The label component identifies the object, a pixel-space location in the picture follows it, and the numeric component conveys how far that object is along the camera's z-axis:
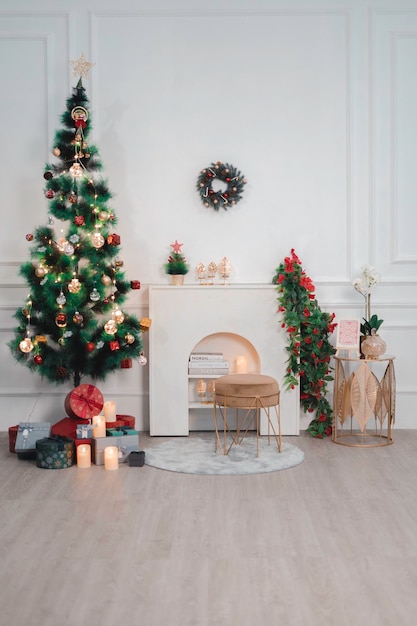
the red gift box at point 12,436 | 5.12
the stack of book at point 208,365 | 5.55
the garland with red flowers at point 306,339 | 5.48
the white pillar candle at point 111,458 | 4.71
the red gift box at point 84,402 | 5.24
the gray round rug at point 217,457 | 4.64
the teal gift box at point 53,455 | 4.73
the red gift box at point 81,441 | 4.88
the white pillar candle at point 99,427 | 4.98
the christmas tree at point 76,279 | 5.20
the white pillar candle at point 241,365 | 5.67
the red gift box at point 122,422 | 5.26
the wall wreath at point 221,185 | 5.72
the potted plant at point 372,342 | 5.34
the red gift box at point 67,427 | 5.15
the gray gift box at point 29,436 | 4.95
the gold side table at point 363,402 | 5.28
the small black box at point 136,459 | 4.76
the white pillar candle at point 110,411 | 5.30
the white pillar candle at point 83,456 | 4.79
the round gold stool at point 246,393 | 4.84
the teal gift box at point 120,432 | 4.98
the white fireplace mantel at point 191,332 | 5.54
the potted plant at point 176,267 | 5.66
